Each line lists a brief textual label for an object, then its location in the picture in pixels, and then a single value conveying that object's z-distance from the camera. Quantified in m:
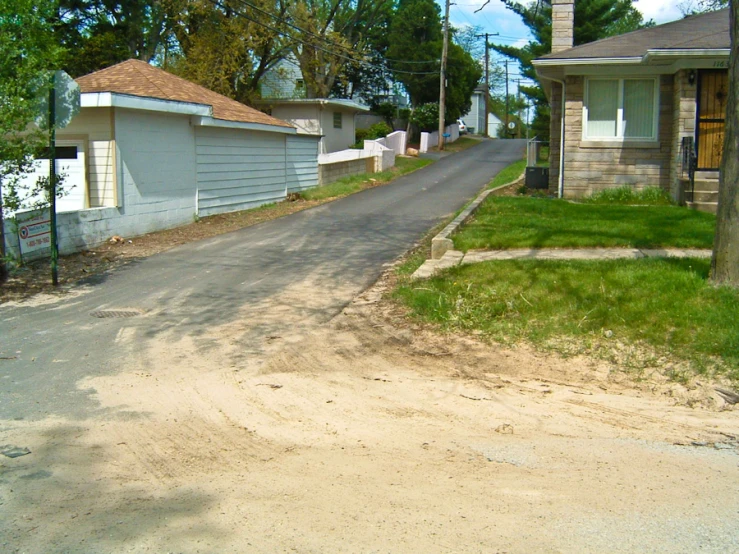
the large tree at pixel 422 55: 49.16
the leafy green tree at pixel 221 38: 32.88
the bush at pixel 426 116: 49.72
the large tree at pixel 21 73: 9.87
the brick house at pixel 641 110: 16.09
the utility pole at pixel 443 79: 43.30
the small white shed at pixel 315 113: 37.00
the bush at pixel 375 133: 41.30
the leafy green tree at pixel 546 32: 34.53
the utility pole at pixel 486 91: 71.31
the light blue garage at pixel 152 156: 15.10
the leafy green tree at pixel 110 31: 33.16
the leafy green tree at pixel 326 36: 34.38
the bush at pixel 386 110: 50.81
